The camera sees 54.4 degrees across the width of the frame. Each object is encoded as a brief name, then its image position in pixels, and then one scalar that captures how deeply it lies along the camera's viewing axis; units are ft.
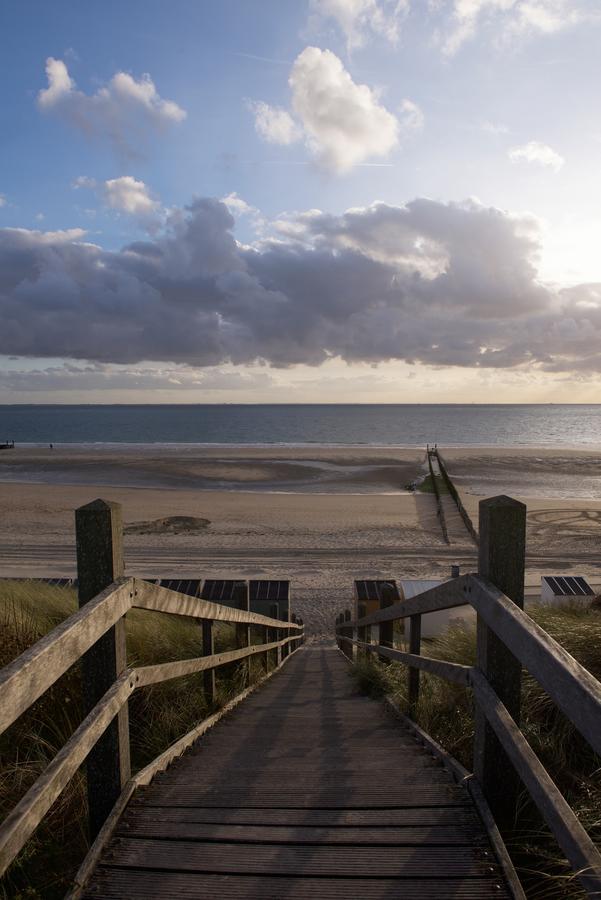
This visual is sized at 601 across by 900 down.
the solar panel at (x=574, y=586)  40.56
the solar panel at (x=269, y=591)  40.52
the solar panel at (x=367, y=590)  42.45
